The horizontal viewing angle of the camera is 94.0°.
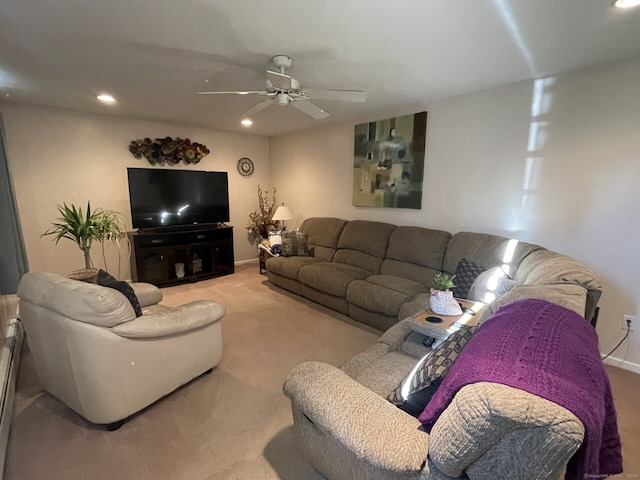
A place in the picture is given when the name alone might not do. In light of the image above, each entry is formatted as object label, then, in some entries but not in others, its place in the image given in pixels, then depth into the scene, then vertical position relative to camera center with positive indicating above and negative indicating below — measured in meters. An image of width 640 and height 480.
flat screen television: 4.09 -0.11
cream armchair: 1.63 -0.92
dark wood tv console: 4.05 -0.93
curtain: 2.85 -0.47
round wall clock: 5.36 +0.42
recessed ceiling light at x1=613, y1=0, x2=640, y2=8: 1.54 +0.98
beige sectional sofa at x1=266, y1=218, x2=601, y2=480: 0.68 -0.80
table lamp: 4.93 -0.39
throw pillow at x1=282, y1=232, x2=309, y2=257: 4.41 -0.81
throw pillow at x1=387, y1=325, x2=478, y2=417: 1.11 -0.71
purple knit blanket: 0.71 -0.47
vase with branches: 5.50 -0.49
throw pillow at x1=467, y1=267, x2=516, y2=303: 2.07 -0.67
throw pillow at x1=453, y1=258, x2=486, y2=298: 2.58 -0.74
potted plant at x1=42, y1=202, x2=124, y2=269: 2.74 -0.39
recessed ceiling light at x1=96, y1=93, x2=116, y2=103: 3.12 +0.97
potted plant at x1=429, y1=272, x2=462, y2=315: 1.95 -0.71
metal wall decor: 4.24 +0.58
